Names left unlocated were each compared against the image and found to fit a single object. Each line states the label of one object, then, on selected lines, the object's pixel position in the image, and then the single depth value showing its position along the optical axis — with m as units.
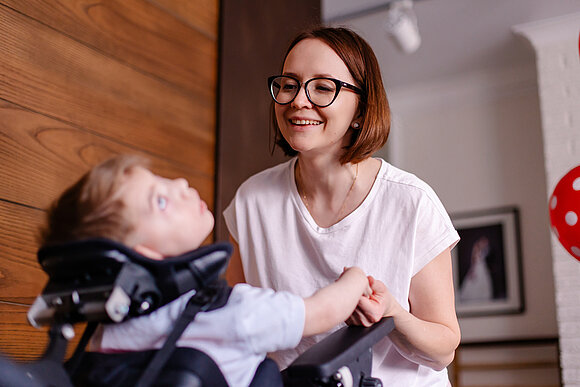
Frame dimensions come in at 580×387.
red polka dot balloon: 2.01
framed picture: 4.93
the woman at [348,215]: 1.40
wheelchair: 0.79
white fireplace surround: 4.08
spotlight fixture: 3.95
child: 0.84
